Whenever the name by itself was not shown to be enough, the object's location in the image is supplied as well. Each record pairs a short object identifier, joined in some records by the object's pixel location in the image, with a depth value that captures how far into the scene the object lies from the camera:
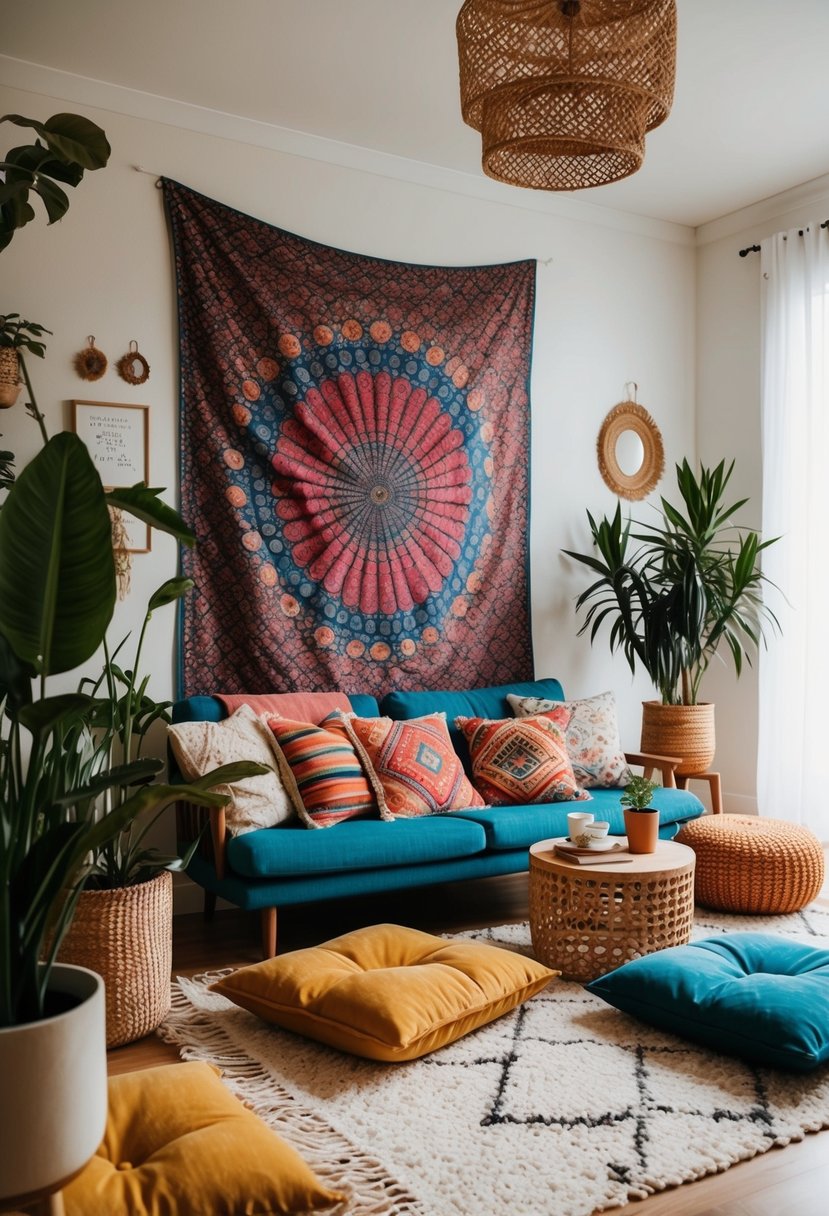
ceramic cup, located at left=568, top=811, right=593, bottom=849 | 3.23
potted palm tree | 4.64
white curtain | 4.80
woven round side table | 3.04
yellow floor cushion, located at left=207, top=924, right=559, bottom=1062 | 2.43
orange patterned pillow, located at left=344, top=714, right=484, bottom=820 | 3.67
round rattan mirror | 5.21
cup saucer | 3.19
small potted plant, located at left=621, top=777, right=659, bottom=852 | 3.23
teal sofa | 3.21
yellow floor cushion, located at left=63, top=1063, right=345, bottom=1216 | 1.72
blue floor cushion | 2.35
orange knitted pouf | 3.67
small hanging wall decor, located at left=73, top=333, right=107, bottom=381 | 3.79
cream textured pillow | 3.38
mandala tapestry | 4.02
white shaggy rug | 1.97
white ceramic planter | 1.42
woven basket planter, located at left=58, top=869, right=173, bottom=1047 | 2.66
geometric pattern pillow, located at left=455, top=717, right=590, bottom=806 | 3.94
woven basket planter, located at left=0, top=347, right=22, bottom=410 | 3.48
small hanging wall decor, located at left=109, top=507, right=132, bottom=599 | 3.78
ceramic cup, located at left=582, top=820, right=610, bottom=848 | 3.22
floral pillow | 4.22
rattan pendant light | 2.59
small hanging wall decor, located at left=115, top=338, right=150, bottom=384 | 3.88
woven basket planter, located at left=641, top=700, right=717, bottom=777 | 4.64
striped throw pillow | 3.50
